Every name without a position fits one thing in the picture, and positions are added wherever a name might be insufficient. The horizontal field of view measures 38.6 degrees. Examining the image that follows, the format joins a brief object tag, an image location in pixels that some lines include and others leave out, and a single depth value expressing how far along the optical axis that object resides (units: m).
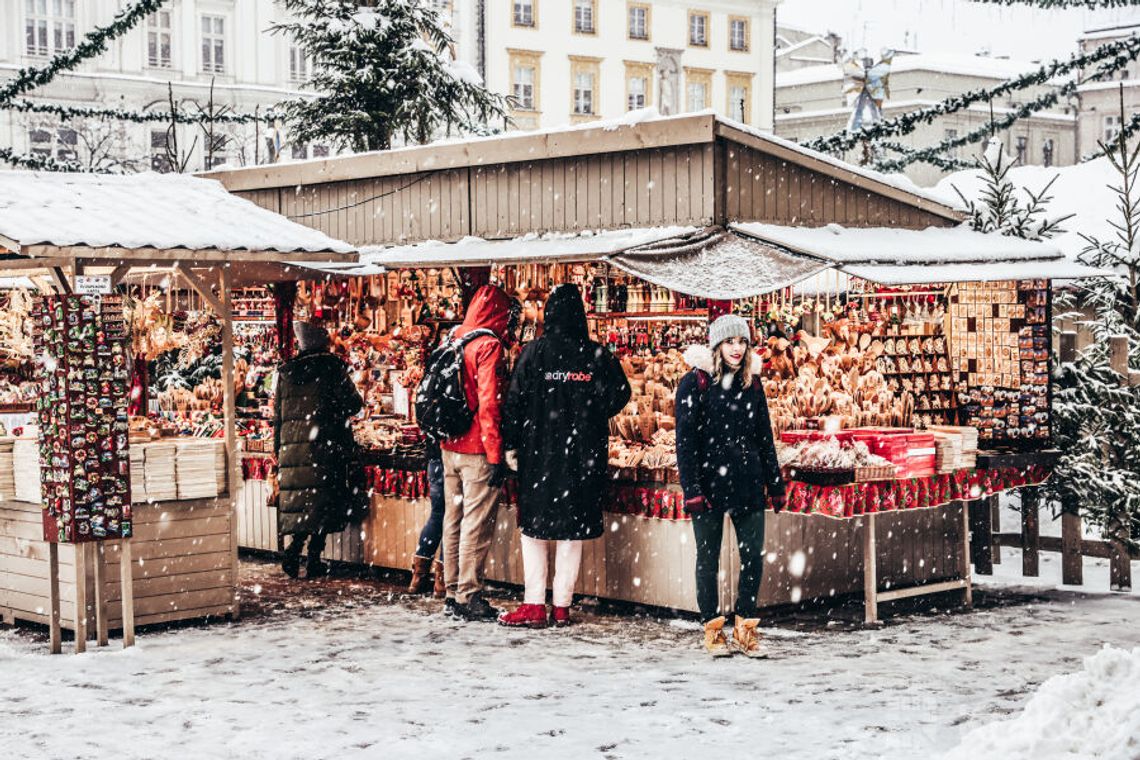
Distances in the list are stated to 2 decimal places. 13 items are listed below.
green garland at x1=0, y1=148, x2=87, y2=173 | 22.59
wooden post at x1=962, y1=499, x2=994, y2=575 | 11.99
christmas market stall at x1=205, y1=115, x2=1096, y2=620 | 9.95
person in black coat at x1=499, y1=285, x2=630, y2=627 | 9.70
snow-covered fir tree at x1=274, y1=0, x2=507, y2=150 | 21.20
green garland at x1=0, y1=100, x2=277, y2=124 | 20.81
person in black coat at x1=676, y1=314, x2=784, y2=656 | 8.83
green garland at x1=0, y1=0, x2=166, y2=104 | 18.44
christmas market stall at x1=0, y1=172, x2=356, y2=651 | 9.01
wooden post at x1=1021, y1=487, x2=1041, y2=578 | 11.50
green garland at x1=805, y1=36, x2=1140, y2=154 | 15.02
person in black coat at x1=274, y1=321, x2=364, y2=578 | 11.60
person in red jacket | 9.89
